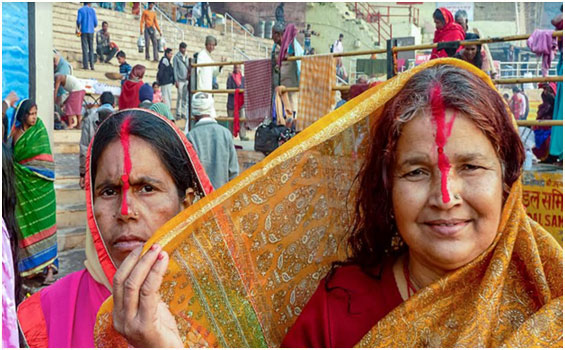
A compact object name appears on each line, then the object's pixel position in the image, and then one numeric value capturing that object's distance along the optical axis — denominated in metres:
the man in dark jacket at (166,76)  12.12
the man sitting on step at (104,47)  13.85
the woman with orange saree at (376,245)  1.35
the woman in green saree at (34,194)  5.17
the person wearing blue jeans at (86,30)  12.48
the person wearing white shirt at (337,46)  19.48
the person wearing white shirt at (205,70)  10.32
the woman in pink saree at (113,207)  1.80
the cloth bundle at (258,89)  8.05
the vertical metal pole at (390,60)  6.14
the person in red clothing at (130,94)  8.91
